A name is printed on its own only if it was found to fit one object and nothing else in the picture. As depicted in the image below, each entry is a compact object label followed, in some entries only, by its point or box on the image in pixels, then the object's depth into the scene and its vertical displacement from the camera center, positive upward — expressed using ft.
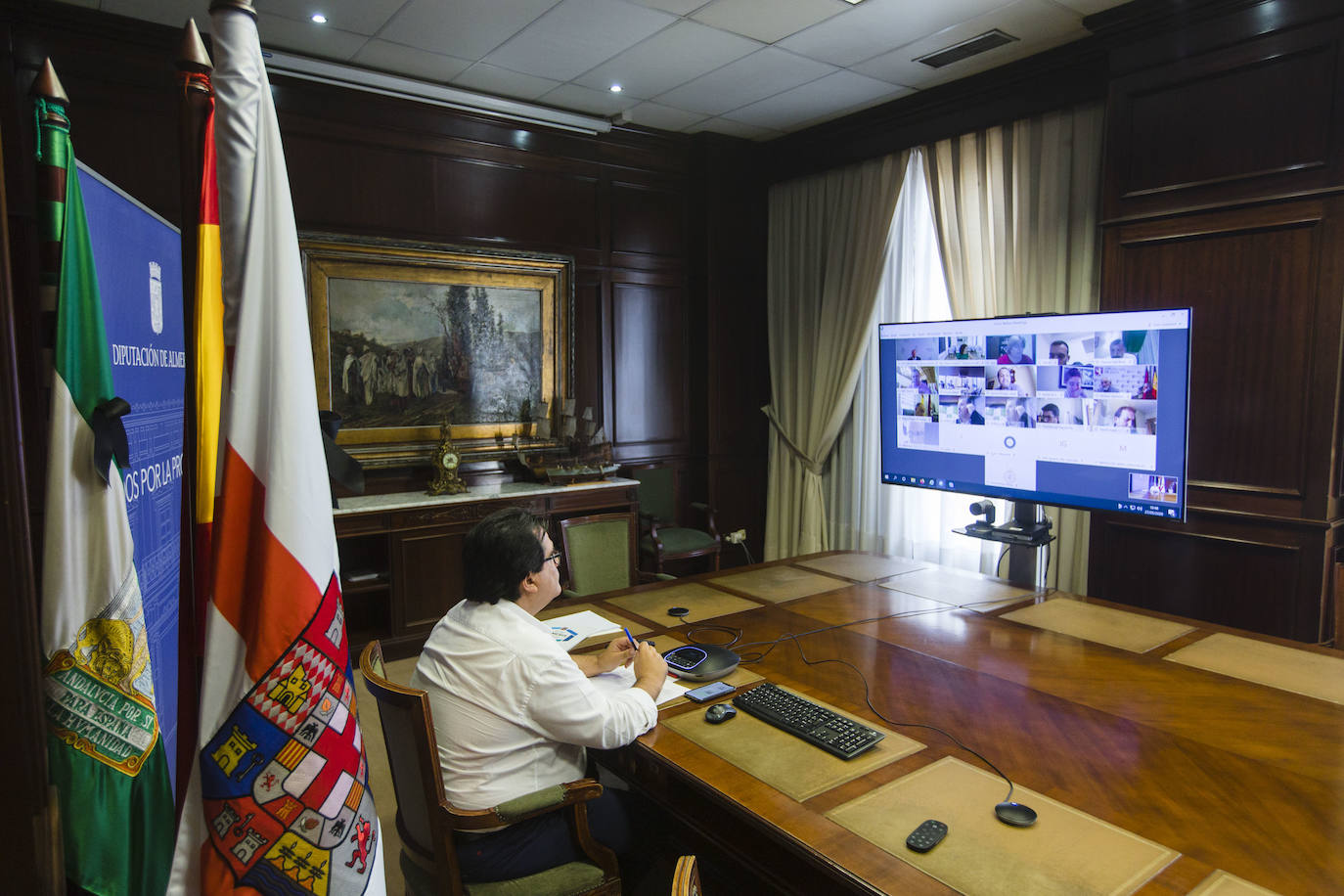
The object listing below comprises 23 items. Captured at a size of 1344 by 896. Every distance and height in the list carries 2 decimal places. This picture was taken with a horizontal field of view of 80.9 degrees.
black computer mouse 5.32 -2.24
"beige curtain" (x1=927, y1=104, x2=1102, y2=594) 12.22 +2.67
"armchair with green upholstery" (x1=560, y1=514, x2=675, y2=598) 10.16 -2.20
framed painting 13.00 +0.80
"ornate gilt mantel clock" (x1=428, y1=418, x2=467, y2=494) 13.70 -1.47
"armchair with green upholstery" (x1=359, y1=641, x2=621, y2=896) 4.72 -2.69
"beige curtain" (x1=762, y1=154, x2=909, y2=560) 15.43 +1.43
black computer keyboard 4.86 -2.20
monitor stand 8.79 -1.74
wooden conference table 3.76 -2.25
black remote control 3.84 -2.23
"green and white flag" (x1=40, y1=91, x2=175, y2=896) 3.93 -1.33
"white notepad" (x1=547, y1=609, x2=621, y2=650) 7.00 -2.25
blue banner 5.11 +0.09
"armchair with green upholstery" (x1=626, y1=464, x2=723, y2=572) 15.17 -2.90
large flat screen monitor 7.92 -0.28
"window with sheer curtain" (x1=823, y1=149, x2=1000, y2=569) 14.47 -1.75
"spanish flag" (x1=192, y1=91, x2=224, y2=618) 3.72 +0.15
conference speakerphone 6.06 -2.17
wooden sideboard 12.57 -2.85
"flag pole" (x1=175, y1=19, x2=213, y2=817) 3.62 +0.47
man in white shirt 5.11 -2.13
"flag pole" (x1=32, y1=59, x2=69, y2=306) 4.03 +1.04
